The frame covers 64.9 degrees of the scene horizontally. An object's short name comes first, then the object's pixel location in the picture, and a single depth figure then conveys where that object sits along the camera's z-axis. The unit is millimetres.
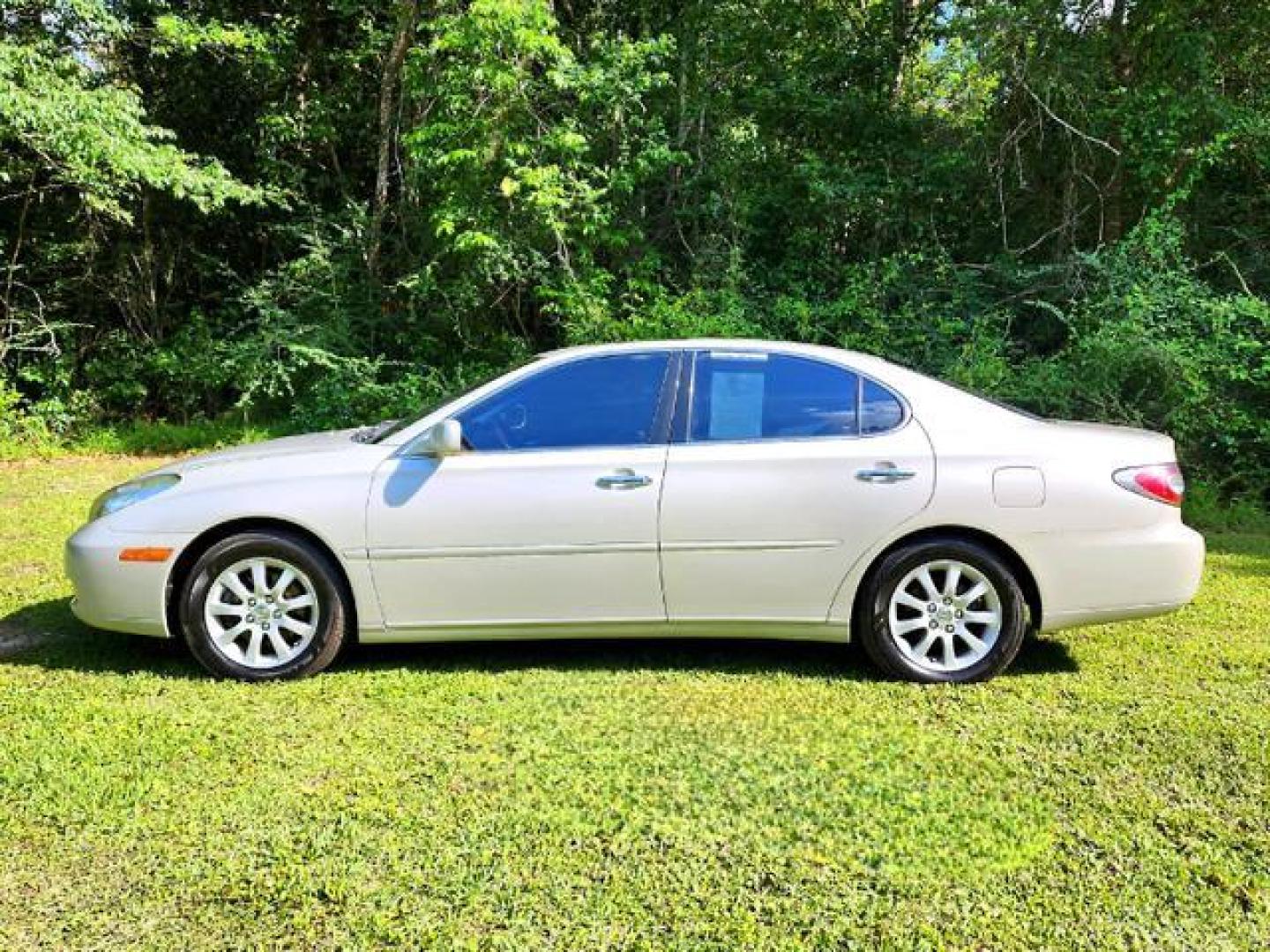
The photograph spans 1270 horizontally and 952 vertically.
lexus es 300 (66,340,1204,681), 4113
